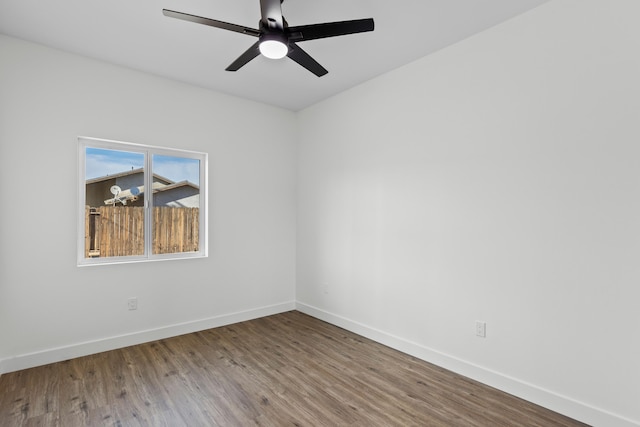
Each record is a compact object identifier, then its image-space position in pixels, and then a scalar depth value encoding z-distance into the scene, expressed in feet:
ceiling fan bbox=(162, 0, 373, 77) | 6.03
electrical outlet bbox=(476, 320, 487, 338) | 8.38
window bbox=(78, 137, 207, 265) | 10.32
